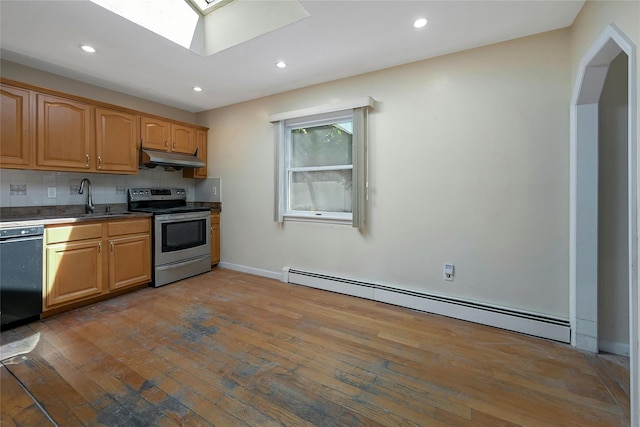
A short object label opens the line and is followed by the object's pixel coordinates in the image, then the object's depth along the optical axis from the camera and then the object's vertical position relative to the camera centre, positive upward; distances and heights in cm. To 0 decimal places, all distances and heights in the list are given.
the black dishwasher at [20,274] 220 -52
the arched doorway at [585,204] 191 +6
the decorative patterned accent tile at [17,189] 268 +23
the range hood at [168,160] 339 +71
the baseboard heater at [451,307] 216 -88
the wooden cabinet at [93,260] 249 -49
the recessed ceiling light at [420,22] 205 +147
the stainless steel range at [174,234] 333 -29
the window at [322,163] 293 +61
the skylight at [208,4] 242 +191
